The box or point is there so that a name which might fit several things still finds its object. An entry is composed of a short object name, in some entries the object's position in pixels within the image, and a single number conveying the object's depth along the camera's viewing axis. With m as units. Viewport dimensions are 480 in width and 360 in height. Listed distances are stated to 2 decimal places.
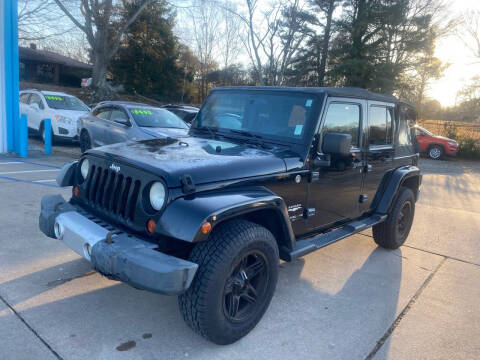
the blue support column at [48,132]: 10.23
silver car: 8.77
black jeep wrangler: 2.50
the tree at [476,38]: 25.77
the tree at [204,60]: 35.06
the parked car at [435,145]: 17.30
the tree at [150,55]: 29.59
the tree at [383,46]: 22.45
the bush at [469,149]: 18.06
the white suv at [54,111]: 11.20
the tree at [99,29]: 21.94
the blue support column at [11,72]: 9.15
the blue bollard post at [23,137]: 9.48
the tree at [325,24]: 24.19
